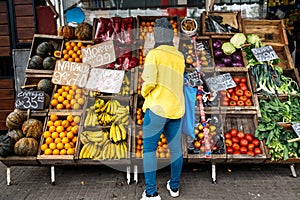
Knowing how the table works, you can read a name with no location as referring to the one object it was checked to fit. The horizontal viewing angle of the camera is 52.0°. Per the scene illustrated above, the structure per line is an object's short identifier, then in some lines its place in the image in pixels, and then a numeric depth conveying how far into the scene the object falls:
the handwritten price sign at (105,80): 4.50
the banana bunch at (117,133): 4.08
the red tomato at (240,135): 4.29
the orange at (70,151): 4.04
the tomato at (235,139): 4.27
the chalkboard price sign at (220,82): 4.60
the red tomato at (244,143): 4.19
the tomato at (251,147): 4.16
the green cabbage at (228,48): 4.94
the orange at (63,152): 4.04
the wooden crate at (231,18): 5.36
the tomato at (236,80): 4.76
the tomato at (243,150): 4.11
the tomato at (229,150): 4.15
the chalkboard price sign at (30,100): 4.40
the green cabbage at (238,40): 5.02
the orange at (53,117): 4.32
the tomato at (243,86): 4.66
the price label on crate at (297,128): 4.14
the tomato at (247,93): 4.58
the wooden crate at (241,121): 4.42
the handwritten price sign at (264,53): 4.89
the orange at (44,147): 4.06
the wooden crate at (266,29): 5.59
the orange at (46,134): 4.16
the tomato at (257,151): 4.07
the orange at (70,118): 4.34
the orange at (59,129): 4.20
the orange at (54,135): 4.13
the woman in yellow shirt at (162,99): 3.32
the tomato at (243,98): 4.53
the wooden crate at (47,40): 5.04
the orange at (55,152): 4.02
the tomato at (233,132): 4.35
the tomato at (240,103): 4.48
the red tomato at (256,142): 4.19
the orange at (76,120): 4.32
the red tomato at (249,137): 4.25
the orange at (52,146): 4.05
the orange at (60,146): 4.06
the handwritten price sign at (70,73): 4.65
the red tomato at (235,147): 4.17
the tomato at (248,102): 4.50
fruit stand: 4.08
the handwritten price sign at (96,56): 4.82
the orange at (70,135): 4.17
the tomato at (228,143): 4.22
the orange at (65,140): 4.11
